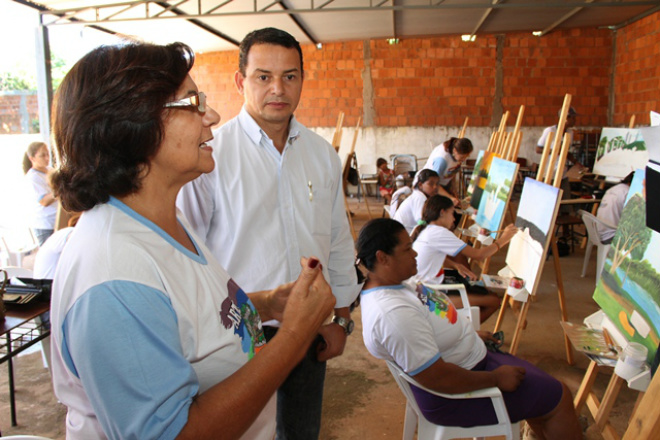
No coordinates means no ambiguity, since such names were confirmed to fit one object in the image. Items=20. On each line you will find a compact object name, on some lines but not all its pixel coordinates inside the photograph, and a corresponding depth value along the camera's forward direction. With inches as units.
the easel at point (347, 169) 284.8
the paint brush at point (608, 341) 77.8
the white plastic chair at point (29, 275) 110.2
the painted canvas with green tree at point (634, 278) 70.3
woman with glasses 27.5
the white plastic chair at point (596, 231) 164.7
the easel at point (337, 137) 312.5
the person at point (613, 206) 166.6
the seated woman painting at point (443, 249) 128.8
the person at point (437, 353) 67.8
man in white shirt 60.1
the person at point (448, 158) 228.4
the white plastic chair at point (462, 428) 68.7
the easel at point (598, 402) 79.4
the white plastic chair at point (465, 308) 106.7
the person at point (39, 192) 172.2
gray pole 279.6
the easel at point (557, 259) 109.8
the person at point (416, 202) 171.8
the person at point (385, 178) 301.4
